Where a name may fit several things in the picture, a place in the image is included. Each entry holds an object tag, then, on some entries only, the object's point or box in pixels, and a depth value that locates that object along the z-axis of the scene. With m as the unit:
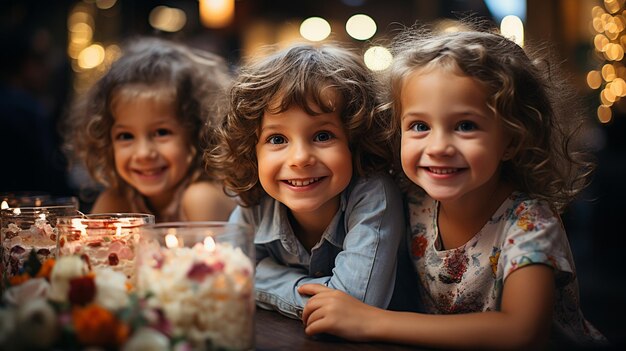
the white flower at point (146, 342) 0.73
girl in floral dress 1.06
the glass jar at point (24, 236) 1.22
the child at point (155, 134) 1.75
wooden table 1.04
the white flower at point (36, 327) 0.73
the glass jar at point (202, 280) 0.82
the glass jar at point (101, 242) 1.11
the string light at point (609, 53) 4.40
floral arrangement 0.73
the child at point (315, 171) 1.27
